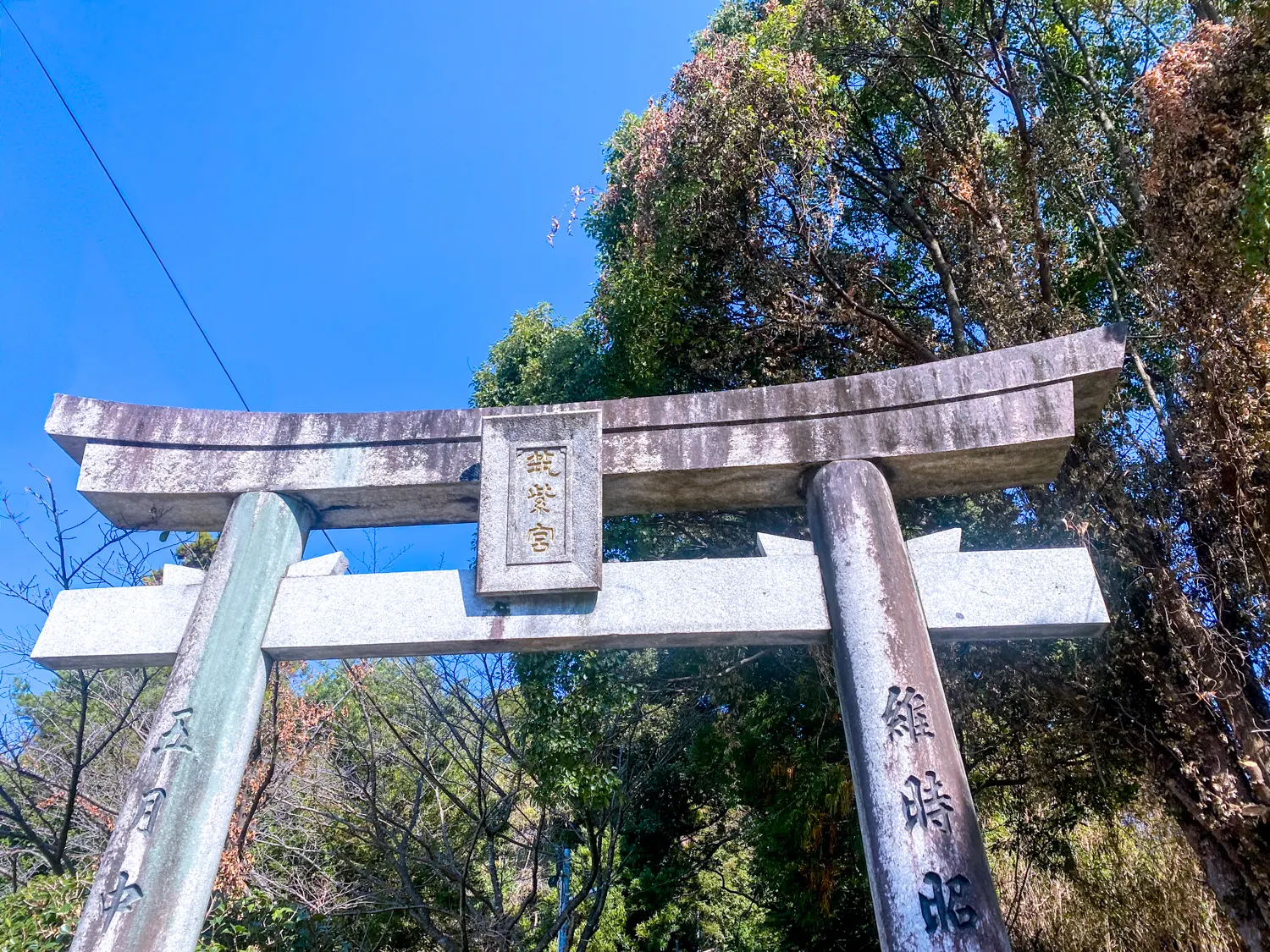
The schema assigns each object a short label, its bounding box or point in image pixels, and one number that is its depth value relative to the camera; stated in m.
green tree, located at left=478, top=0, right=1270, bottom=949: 4.36
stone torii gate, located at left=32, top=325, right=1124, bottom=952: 3.03
